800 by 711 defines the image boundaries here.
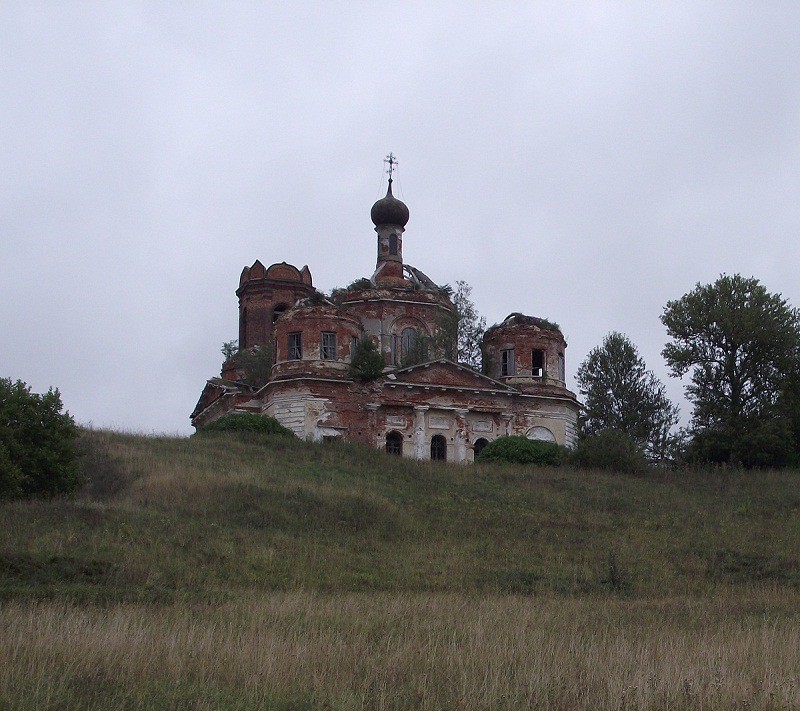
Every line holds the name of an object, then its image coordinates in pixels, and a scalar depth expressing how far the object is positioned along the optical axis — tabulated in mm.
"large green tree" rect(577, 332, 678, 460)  54312
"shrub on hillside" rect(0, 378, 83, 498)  22500
